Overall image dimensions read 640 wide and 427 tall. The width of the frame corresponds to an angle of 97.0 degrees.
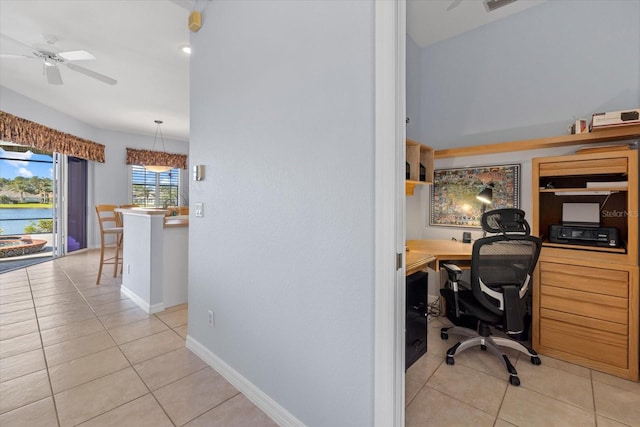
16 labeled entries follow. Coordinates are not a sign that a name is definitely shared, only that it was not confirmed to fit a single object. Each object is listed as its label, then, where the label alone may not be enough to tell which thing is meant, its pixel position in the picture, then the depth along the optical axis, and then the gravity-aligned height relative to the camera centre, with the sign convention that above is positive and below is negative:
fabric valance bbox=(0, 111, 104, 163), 4.13 +1.25
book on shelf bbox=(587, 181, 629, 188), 1.95 +0.21
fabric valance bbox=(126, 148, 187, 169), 6.95 +1.38
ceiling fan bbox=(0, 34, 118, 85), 2.86 +1.64
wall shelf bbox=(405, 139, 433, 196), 2.66 +0.48
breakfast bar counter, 2.85 -0.50
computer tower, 1.80 -0.69
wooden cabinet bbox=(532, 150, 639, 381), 1.90 -0.46
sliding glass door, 5.29 +0.16
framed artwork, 2.79 +0.22
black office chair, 1.91 -0.45
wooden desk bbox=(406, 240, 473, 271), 2.34 -0.33
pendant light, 6.08 +0.96
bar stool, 3.81 -0.28
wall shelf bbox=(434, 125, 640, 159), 2.05 +0.61
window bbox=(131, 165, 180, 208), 7.14 +0.65
